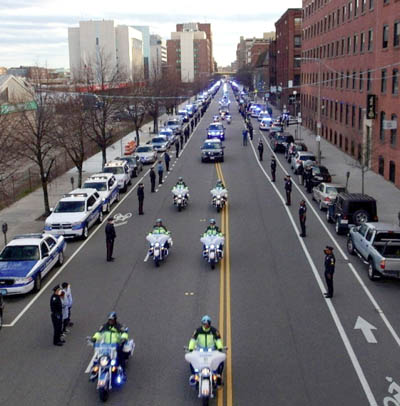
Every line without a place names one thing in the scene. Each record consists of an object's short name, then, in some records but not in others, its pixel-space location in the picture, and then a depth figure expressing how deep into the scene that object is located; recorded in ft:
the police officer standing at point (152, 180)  111.24
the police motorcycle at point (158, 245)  63.82
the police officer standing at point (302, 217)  75.31
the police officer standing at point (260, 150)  152.81
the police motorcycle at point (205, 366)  33.71
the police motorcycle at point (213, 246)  62.03
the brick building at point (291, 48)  343.26
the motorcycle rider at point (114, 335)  36.43
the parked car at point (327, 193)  91.97
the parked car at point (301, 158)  135.39
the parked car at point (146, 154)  155.53
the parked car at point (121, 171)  114.52
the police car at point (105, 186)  94.79
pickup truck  55.52
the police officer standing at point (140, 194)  91.30
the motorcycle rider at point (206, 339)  35.45
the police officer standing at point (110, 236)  65.92
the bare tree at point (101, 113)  138.76
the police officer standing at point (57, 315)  42.93
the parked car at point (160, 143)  179.71
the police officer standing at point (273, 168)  120.37
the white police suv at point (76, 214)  76.02
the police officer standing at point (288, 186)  96.02
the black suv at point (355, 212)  76.07
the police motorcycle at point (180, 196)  93.56
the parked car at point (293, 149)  154.51
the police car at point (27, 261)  54.34
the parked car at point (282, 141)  174.70
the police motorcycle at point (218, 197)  91.91
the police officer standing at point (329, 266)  51.96
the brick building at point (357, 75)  122.01
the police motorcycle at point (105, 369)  34.73
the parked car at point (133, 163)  132.78
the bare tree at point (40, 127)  90.74
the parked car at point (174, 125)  228.18
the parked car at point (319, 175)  112.88
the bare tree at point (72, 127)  112.14
